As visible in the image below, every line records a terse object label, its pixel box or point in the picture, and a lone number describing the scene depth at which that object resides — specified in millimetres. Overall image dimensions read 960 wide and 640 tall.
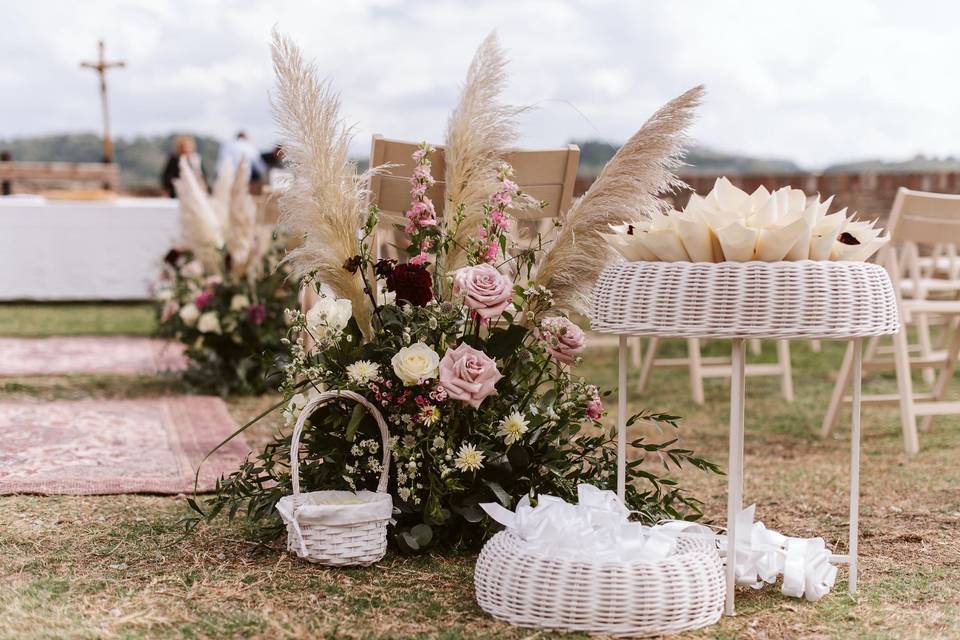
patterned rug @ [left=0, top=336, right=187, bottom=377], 5445
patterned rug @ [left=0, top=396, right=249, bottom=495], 3000
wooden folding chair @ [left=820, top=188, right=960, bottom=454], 3598
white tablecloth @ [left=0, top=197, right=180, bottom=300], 8641
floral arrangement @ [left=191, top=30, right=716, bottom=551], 2268
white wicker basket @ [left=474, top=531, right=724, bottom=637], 1818
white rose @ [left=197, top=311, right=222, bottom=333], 4777
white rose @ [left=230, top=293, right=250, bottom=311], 4832
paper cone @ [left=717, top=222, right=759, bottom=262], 1886
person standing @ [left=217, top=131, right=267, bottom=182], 9102
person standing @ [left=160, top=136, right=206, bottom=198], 9000
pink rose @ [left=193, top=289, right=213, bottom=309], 4855
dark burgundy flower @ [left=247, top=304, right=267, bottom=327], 4824
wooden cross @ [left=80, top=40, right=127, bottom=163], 11484
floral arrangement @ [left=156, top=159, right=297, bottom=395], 4840
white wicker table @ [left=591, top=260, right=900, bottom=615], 1846
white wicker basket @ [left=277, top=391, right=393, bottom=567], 2162
